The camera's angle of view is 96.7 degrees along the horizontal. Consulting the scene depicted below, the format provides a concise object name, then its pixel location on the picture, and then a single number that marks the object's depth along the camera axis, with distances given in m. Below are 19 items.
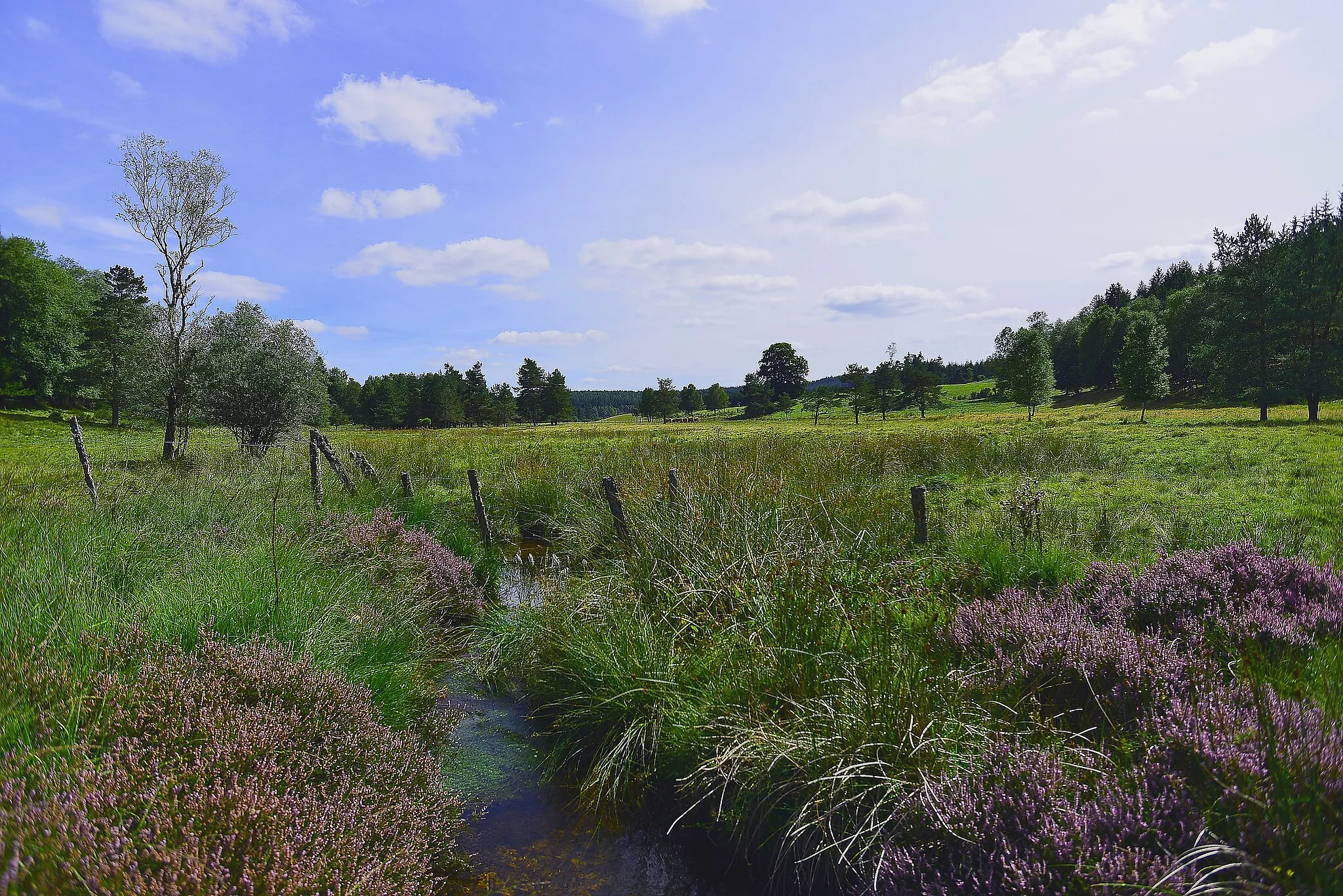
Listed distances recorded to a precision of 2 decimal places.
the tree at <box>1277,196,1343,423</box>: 32.16
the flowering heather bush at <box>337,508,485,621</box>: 7.27
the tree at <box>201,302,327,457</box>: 20.59
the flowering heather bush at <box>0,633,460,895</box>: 1.88
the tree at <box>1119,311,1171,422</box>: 44.22
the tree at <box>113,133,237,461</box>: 17.88
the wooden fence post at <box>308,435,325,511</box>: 10.34
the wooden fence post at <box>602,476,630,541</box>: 7.96
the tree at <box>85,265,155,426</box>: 41.12
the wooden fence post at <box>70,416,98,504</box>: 7.41
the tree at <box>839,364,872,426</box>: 73.38
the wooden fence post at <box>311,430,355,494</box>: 12.10
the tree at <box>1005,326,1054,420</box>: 55.97
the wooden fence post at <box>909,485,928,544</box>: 7.67
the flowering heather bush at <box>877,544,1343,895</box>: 1.87
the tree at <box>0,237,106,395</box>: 43.22
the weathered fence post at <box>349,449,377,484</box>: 14.08
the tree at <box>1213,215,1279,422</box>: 34.72
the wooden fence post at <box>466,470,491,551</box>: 10.72
